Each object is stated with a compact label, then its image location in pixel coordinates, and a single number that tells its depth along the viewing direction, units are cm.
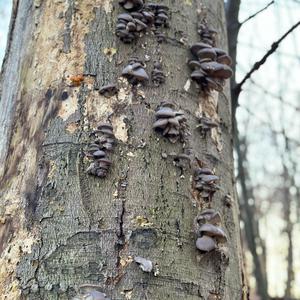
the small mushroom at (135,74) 131
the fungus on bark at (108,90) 129
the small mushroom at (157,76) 135
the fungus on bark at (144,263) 110
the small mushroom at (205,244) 119
